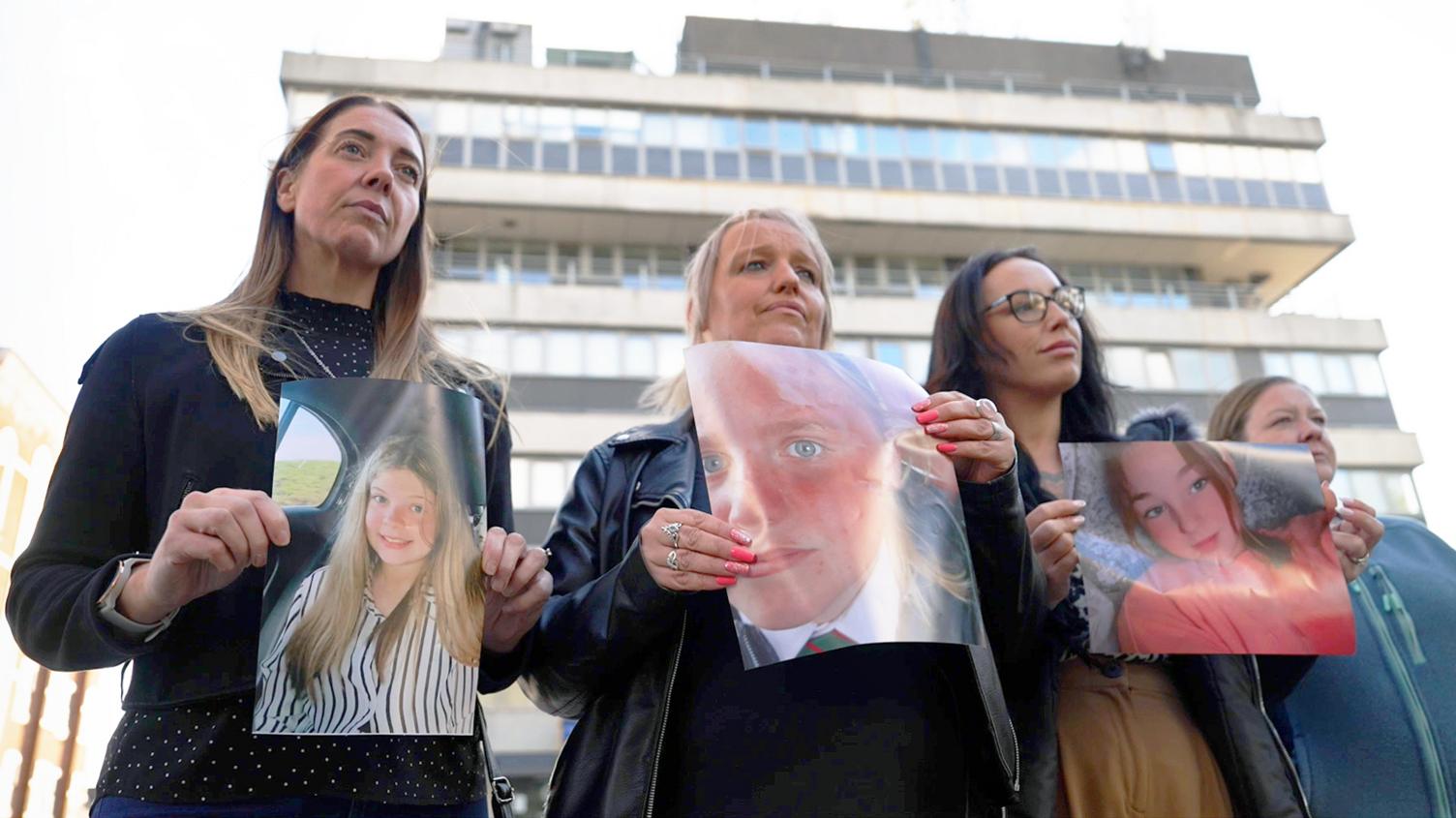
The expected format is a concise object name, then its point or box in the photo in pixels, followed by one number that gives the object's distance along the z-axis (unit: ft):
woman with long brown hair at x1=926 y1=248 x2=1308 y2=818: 7.37
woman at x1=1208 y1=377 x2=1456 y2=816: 8.49
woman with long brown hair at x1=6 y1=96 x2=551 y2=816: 4.91
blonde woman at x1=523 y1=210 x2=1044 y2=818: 6.06
